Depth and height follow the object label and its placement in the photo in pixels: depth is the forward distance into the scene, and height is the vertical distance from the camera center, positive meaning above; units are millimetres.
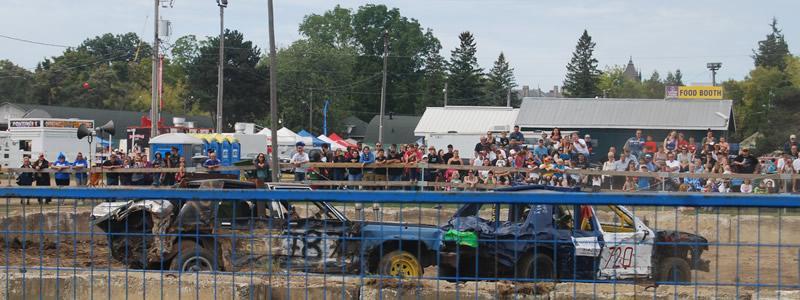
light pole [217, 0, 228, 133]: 48625 +4834
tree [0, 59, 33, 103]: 103750 +4900
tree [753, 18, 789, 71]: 125412 +12415
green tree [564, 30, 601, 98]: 110375 +7934
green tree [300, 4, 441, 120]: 109125 +10937
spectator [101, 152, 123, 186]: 26119 -954
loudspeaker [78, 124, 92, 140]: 29656 -9
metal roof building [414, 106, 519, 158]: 59438 +1185
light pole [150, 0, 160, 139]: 42053 +1283
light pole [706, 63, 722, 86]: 75438 +5822
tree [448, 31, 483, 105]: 100750 +6495
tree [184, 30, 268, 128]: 87750 +4956
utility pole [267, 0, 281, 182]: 29953 +1500
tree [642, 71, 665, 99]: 141700 +7897
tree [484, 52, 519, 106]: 108819 +6462
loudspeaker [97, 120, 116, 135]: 28816 +109
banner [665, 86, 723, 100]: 68206 +3575
